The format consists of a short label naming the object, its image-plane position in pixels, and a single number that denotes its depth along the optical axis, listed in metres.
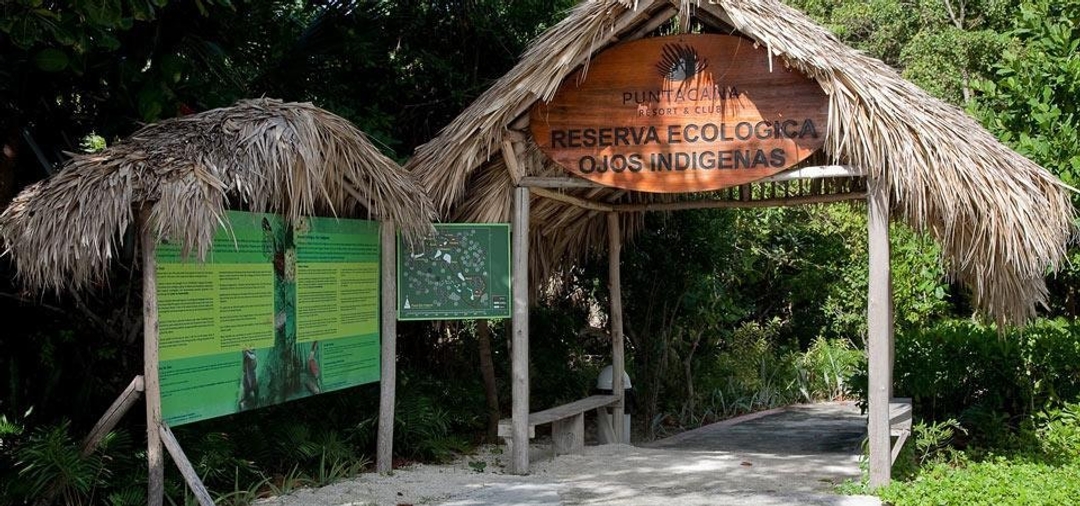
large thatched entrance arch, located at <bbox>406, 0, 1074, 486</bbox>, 6.80
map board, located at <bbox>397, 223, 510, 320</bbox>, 7.67
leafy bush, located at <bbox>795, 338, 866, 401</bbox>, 12.60
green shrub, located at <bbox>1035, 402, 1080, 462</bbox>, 8.09
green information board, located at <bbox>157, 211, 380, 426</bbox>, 5.83
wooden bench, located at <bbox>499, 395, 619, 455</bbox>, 8.48
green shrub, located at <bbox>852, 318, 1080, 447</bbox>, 8.83
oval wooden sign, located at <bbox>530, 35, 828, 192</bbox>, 7.13
